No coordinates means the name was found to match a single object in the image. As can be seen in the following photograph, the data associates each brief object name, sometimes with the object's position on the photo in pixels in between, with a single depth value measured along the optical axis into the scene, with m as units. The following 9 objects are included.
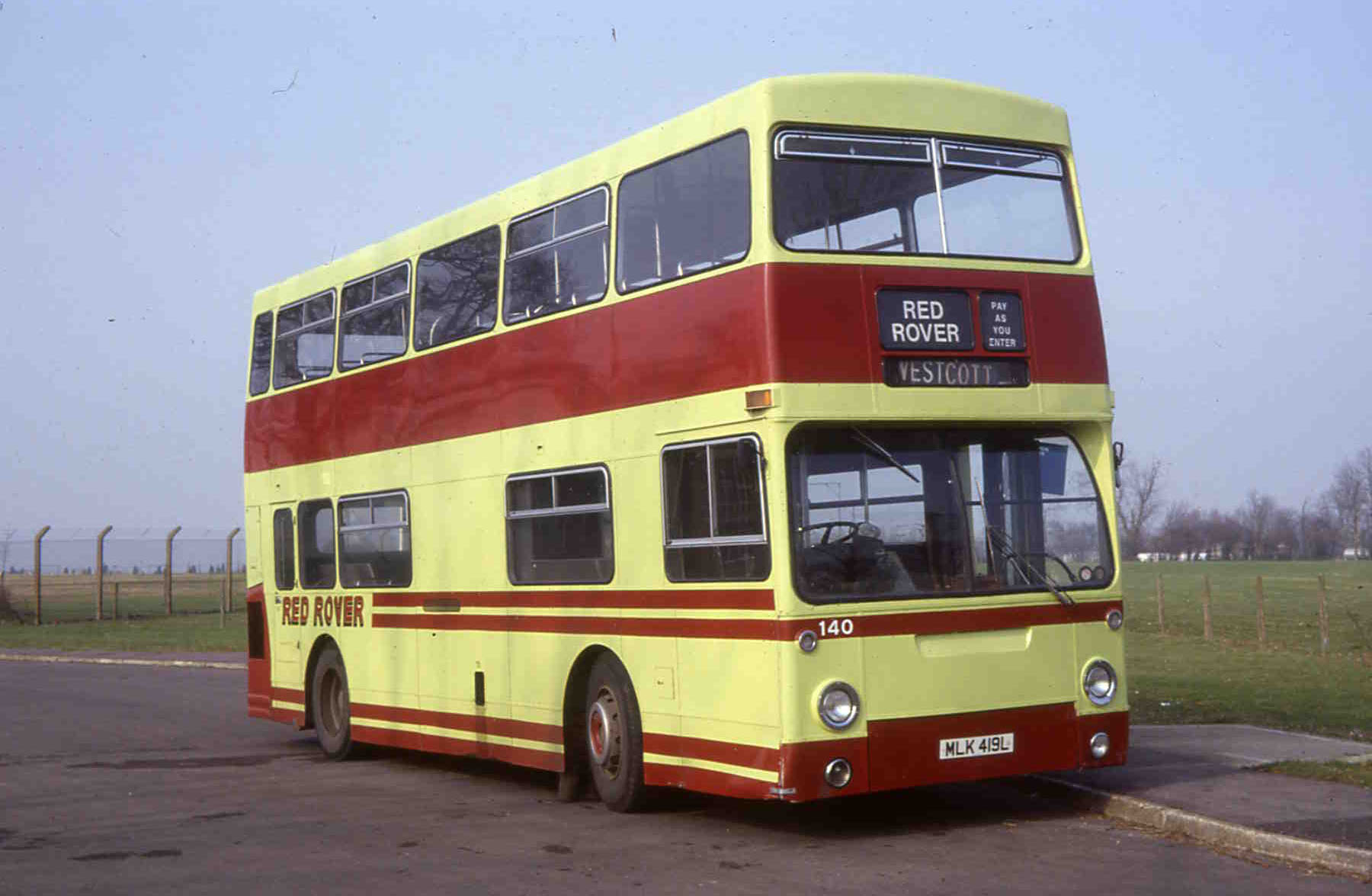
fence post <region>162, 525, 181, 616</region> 49.10
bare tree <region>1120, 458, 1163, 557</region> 71.78
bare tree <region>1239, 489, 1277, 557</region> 139.75
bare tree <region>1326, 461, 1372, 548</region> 141.50
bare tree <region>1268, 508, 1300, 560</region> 144.25
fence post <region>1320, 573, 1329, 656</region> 27.09
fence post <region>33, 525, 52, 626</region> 48.22
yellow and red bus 10.70
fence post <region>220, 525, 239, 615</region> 49.69
